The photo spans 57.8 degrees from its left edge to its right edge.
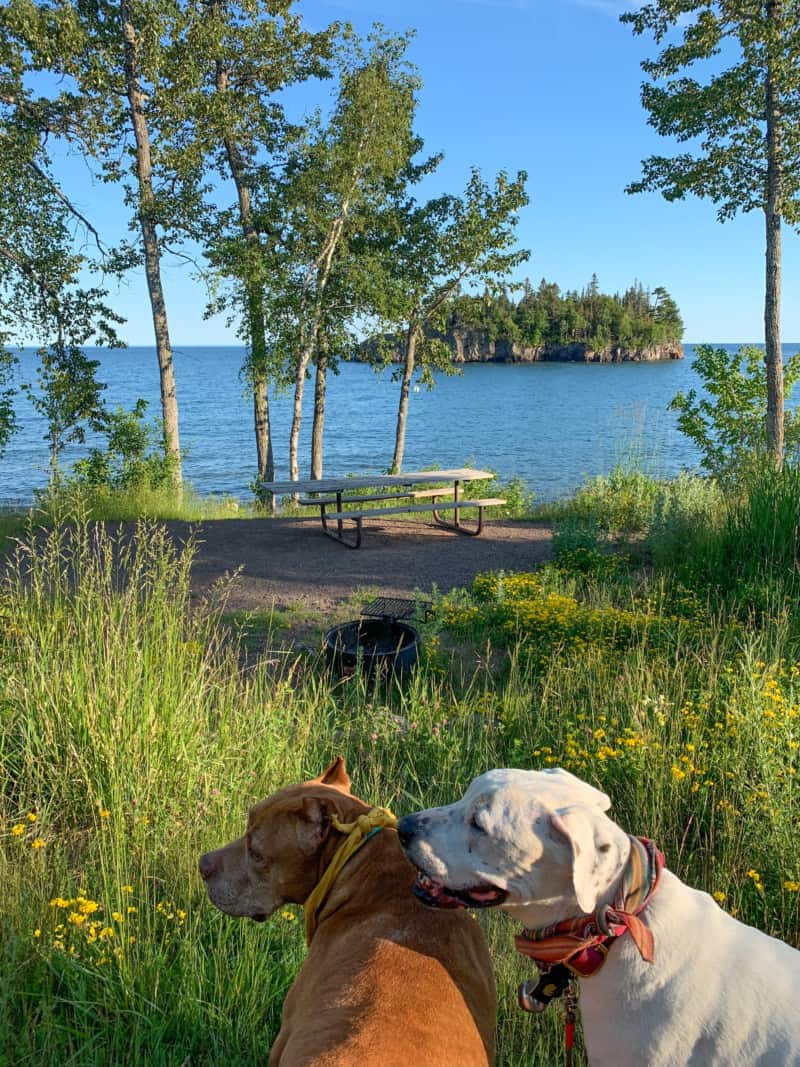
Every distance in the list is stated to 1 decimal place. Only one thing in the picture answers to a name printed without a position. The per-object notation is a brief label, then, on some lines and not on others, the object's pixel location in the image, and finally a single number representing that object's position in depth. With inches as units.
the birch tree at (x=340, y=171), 609.0
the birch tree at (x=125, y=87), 508.4
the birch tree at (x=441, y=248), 705.6
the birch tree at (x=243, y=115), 567.5
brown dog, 63.9
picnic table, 432.8
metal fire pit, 221.3
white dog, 68.7
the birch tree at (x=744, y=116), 475.5
